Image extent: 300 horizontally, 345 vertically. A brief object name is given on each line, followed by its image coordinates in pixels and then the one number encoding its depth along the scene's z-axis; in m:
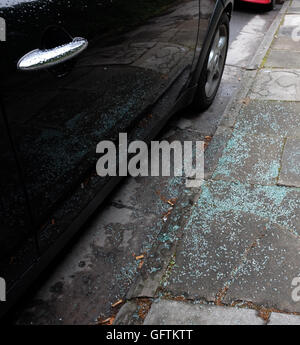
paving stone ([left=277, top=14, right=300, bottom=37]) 5.75
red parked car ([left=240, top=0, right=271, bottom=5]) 6.62
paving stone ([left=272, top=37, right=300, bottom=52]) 5.15
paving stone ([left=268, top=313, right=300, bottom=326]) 1.86
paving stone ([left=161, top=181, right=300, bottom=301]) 2.11
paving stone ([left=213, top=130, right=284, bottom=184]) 2.89
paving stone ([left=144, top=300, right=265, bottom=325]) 1.89
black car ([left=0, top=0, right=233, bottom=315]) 1.42
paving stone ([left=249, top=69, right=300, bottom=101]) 3.98
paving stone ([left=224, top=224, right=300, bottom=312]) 1.98
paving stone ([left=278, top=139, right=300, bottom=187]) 2.81
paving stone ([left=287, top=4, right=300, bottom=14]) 6.73
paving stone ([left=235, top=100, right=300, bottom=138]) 3.41
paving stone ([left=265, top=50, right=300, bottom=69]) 4.65
